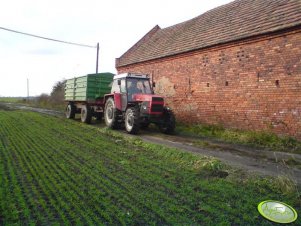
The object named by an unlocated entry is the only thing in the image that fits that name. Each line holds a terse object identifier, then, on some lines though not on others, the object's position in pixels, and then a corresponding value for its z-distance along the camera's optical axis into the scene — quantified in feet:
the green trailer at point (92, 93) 48.67
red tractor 37.45
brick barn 32.96
